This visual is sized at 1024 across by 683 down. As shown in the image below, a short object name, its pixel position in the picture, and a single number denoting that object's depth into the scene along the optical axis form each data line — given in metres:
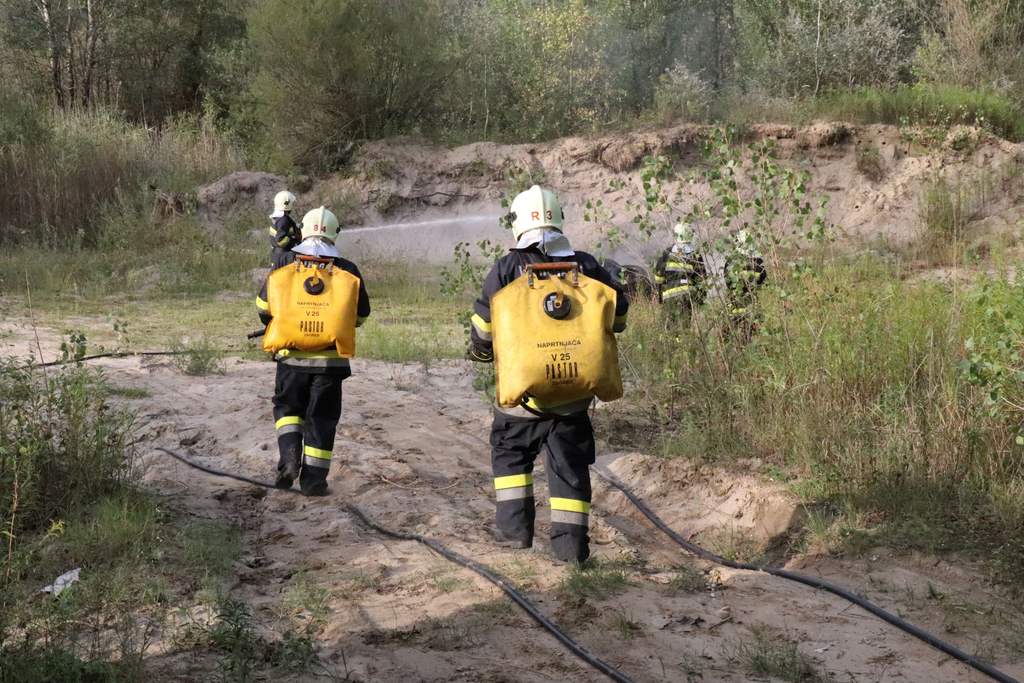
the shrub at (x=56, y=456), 4.97
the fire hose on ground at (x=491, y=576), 3.91
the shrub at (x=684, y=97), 21.07
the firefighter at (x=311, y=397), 6.23
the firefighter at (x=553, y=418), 5.04
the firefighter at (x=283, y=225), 11.17
